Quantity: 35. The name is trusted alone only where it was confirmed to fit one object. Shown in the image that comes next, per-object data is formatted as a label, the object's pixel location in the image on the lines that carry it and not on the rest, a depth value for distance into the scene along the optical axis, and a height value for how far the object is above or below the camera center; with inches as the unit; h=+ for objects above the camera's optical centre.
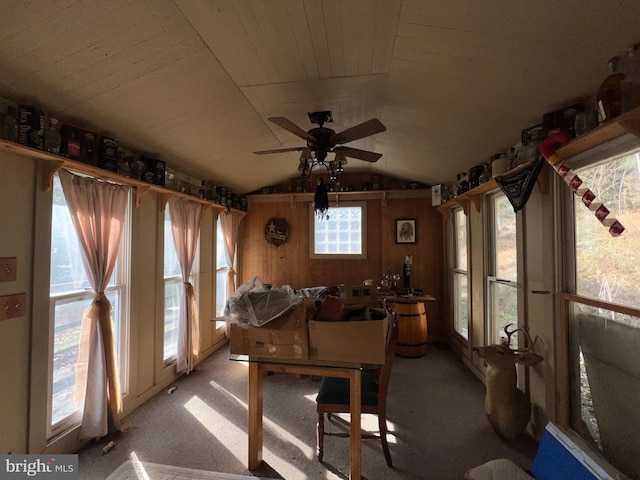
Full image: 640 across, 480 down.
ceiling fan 71.6 +31.3
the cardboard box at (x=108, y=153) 82.4 +29.2
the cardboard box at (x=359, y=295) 84.2 -14.8
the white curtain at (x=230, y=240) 162.6 +4.7
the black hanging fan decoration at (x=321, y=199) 98.7 +17.9
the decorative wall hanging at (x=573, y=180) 52.3 +13.9
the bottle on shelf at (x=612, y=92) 47.4 +27.6
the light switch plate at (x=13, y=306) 61.0 -13.3
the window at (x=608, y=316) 54.1 -15.6
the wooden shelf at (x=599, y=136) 43.2 +22.5
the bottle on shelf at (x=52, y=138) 68.0 +28.3
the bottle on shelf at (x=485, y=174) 106.9 +29.1
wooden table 61.4 -28.9
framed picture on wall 172.4 +10.9
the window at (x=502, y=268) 100.3 -8.4
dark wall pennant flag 75.6 +19.4
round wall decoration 185.5 +11.3
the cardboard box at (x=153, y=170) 100.2 +29.7
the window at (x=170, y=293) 118.7 -20.4
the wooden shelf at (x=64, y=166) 62.6 +22.6
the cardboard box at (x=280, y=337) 60.6 -20.3
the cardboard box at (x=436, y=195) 156.6 +30.6
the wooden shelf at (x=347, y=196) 173.0 +34.4
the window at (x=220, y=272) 159.5 -14.4
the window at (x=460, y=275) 144.8 -15.6
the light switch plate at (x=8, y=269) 61.1 -4.7
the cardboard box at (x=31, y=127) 63.2 +28.7
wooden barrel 140.8 -42.5
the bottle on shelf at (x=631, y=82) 44.5 +27.5
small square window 179.6 +9.6
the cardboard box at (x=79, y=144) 72.9 +29.0
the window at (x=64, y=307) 74.3 -16.8
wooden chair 68.0 -38.8
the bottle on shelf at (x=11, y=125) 60.7 +28.0
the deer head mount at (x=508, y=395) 78.4 -43.7
